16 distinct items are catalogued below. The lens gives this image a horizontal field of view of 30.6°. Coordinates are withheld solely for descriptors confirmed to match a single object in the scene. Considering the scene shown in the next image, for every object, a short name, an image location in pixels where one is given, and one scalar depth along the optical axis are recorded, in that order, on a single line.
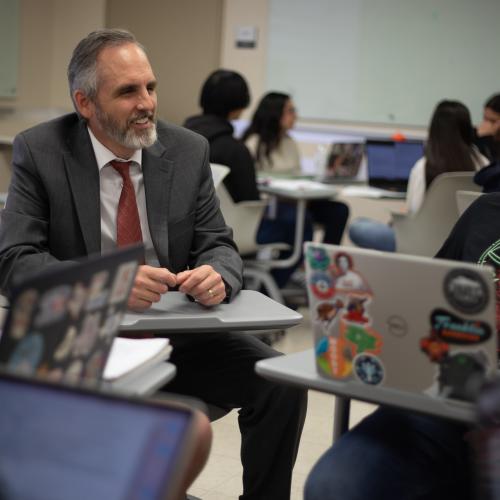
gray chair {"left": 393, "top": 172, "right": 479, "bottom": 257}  4.37
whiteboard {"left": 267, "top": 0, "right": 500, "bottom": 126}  7.05
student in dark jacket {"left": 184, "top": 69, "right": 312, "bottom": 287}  4.51
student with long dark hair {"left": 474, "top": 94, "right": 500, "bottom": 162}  5.00
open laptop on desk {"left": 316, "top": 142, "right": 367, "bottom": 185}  5.93
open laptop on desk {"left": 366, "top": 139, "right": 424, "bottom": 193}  5.64
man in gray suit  2.16
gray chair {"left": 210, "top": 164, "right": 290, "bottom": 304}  4.33
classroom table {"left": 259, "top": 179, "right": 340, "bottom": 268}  5.02
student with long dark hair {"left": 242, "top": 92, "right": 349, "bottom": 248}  5.86
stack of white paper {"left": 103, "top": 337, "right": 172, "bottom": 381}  1.40
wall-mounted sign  7.71
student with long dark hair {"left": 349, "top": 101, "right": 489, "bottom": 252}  4.61
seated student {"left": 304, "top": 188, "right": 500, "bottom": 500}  1.59
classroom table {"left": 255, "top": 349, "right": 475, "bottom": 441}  1.39
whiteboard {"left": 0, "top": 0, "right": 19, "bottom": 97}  6.96
